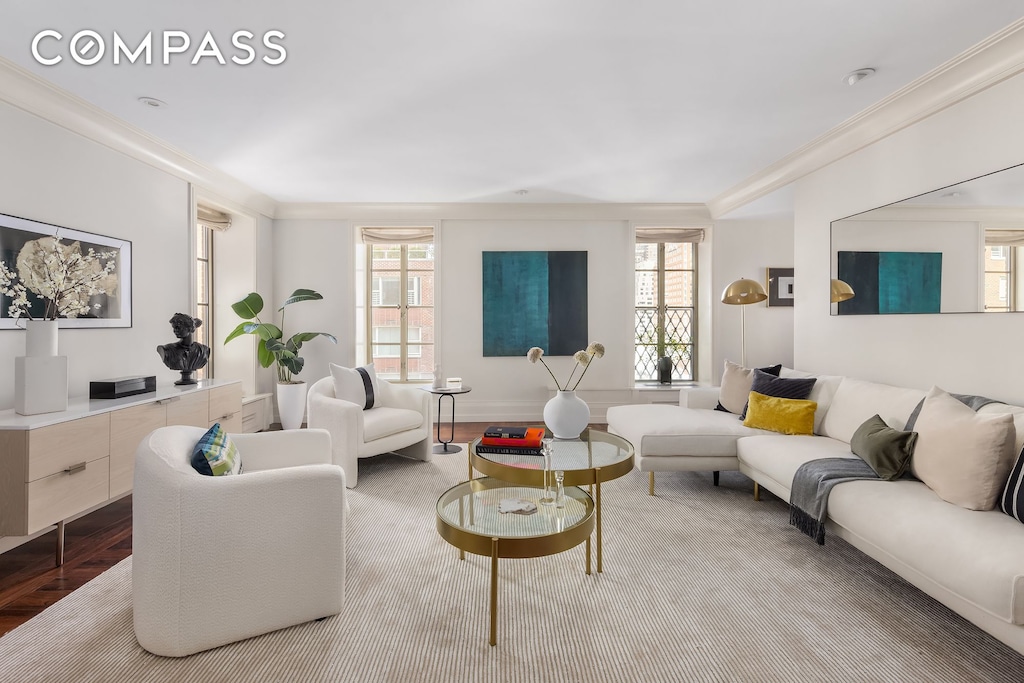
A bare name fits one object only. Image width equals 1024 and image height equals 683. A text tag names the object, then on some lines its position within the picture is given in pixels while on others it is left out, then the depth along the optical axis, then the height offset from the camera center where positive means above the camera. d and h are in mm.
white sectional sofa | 1632 -686
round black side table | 4412 -997
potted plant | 5020 -227
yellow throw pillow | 3322 -531
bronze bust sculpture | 3705 -159
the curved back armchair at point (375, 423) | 3547 -656
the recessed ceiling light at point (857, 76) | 2721 +1310
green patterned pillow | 1870 -458
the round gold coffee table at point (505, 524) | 1845 -729
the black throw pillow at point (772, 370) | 3971 -294
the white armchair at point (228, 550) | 1720 -737
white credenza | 2264 -592
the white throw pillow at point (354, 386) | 4012 -429
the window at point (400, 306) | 6062 +267
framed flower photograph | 2686 +287
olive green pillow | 2377 -544
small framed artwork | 5918 +483
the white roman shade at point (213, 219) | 4785 +1023
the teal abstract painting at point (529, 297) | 5855 +360
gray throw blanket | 2418 -723
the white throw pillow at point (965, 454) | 1976 -475
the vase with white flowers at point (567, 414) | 3053 -480
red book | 2787 -582
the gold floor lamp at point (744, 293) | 4809 +340
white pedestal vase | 2506 -216
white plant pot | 5133 -714
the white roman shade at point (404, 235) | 5887 +1035
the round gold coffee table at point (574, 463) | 2391 -638
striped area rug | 1702 -1070
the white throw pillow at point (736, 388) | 3854 -418
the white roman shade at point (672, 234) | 5953 +1069
